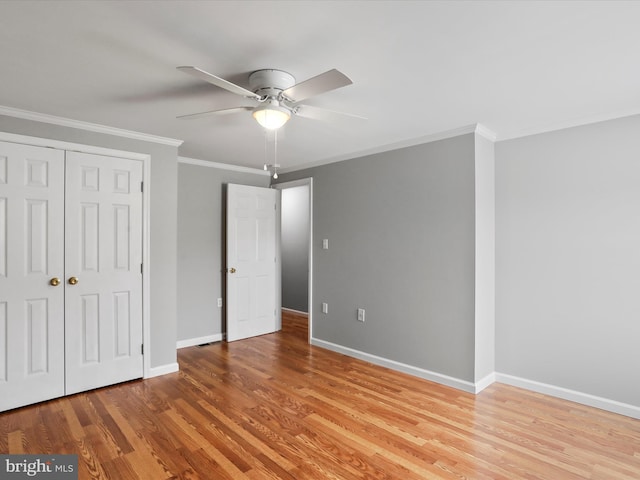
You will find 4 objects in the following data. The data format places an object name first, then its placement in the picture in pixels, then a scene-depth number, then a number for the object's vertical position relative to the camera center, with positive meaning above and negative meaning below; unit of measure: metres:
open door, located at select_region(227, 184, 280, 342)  4.72 -0.26
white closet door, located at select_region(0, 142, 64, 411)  2.78 -0.25
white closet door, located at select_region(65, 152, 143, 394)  3.08 -0.25
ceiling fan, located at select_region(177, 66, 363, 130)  1.87 +0.84
